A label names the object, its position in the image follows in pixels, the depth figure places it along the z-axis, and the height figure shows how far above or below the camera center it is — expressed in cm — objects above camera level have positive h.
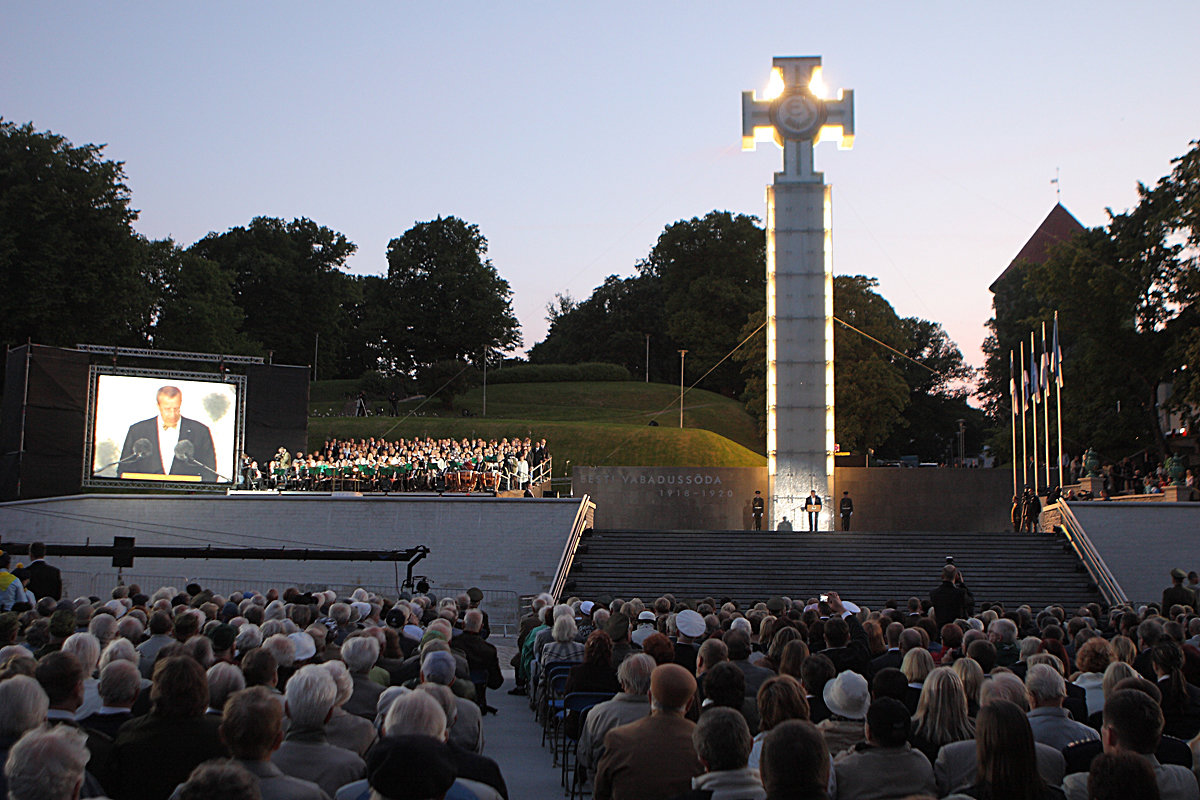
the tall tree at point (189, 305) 4900 +804
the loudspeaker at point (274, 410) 2933 +215
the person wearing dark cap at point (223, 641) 738 -94
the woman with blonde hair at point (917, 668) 624 -84
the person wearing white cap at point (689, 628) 849 -91
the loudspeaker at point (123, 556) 1902 -108
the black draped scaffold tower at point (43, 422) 2731 +156
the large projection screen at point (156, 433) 2762 +137
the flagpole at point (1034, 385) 2773 +316
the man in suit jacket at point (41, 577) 1369 -105
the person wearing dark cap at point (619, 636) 878 -100
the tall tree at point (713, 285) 6091 +1197
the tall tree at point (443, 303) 5903 +1001
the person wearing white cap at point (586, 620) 1061 -119
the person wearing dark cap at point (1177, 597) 1216 -81
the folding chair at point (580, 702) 764 -131
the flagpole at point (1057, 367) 2603 +335
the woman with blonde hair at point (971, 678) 570 -81
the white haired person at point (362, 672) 639 -99
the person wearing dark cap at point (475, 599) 1208 -106
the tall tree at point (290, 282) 6100 +1127
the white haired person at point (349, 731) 517 -105
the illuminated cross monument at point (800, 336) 2997 +445
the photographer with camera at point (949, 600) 1265 -95
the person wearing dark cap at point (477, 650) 969 -126
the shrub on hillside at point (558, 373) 6256 +705
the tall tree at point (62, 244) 3412 +739
